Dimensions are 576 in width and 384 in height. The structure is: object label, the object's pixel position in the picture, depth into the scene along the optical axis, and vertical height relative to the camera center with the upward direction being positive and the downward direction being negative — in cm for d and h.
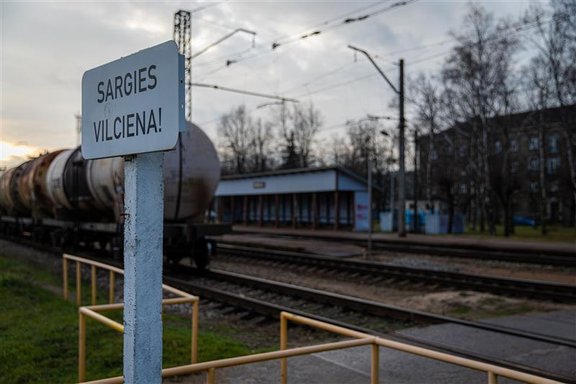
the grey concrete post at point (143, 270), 232 -26
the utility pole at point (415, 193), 3462 +107
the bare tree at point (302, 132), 7675 +1117
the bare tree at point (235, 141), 8312 +1077
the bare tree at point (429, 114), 4241 +757
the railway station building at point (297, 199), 3369 +78
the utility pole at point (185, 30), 2097 +708
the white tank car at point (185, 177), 1320 +84
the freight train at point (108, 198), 1330 +39
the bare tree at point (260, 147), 8125 +952
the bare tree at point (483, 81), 3425 +828
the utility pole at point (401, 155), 2717 +276
